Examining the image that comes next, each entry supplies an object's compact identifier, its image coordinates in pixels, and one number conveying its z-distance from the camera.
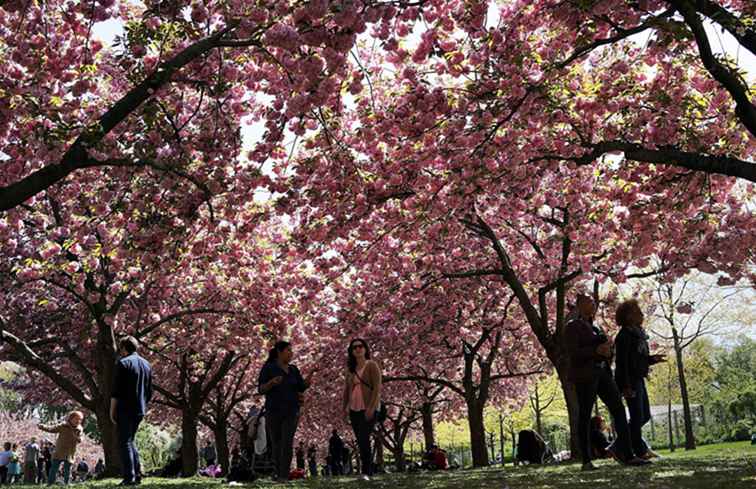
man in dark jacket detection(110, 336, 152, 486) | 9.80
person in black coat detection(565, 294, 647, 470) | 8.55
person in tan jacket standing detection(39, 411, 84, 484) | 15.96
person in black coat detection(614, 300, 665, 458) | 9.17
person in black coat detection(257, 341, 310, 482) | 10.20
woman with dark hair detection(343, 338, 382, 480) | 10.20
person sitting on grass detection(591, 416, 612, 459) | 14.53
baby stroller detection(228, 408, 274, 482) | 12.73
